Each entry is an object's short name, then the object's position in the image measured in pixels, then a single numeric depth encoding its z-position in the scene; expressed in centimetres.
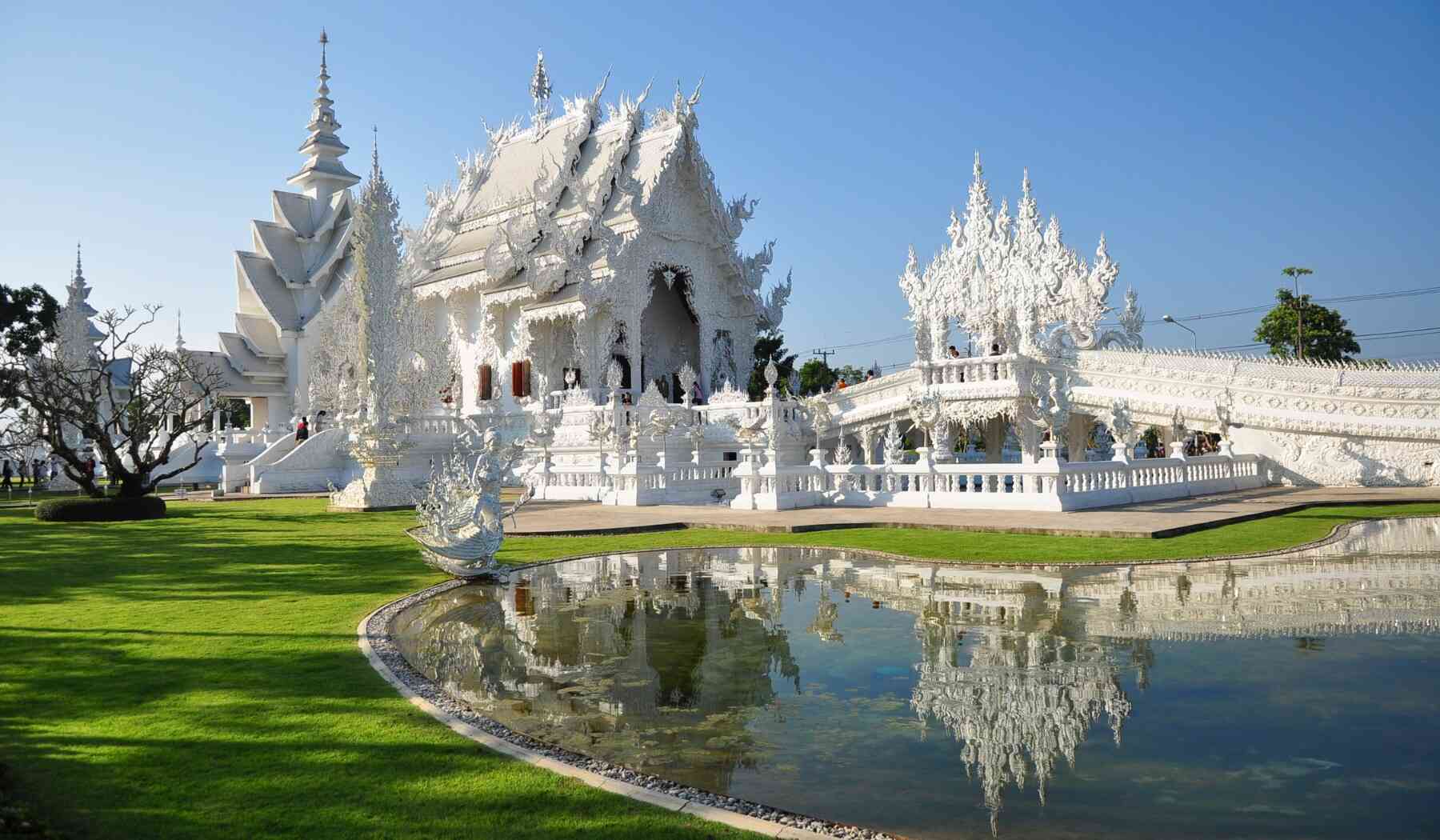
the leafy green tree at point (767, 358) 3453
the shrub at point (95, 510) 1683
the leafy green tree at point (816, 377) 5559
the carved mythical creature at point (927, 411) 1711
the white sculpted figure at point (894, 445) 1641
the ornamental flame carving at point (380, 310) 1934
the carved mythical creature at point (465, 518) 901
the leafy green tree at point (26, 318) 3359
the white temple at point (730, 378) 1736
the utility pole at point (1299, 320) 4259
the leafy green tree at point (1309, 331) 4344
